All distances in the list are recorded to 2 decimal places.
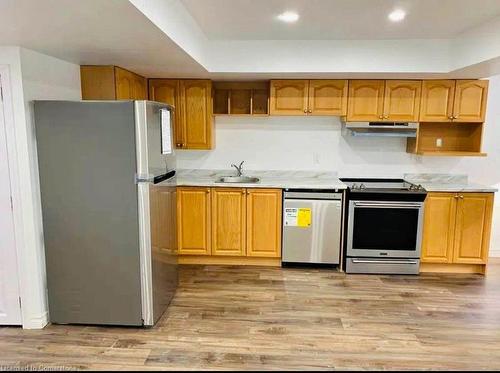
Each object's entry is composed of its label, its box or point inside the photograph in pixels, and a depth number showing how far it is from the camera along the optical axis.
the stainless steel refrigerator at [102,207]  2.65
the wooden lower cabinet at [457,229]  3.97
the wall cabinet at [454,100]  4.05
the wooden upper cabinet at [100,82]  3.33
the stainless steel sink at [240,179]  4.50
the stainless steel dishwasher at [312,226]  4.02
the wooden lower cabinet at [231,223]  4.12
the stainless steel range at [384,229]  3.94
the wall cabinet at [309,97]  4.14
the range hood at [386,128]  4.11
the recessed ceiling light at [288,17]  2.89
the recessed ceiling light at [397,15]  2.77
